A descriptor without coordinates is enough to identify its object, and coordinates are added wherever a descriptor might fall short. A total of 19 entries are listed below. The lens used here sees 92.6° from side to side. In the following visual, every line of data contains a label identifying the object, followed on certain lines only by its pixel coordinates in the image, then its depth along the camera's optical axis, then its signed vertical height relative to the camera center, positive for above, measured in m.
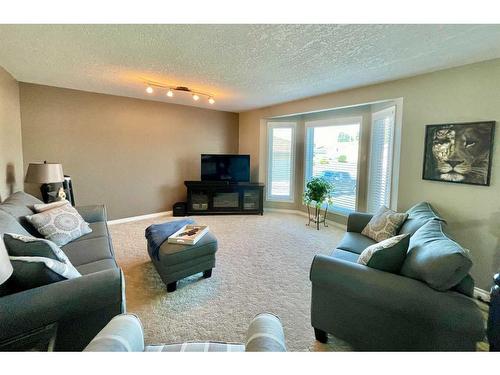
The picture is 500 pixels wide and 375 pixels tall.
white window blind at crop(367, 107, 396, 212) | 3.49 +0.14
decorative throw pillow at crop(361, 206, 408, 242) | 2.46 -0.60
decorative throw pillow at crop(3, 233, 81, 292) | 1.26 -0.56
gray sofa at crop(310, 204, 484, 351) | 1.24 -0.82
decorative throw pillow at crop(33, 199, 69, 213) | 2.50 -0.47
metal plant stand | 4.46 -1.03
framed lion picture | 2.39 +0.18
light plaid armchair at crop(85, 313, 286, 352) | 0.91 -0.71
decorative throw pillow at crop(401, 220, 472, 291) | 1.31 -0.55
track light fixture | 3.58 +1.19
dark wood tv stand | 5.27 -0.74
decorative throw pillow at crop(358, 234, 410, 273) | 1.57 -0.58
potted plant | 4.36 -0.48
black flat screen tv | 5.38 -0.06
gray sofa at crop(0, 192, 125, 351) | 1.12 -0.75
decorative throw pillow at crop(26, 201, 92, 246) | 2.25 -0.61
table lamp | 3.18 -0.16
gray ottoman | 2.30 -0.96
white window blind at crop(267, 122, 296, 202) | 5.53 +0.14
